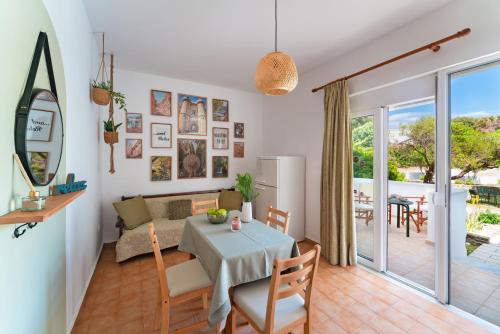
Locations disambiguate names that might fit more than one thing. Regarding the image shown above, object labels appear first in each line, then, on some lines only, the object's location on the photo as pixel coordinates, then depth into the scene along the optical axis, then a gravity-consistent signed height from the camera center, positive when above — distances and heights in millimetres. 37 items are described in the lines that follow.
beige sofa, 2943 -946
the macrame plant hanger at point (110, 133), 2898 +440
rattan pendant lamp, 1633 +712
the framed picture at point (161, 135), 3842 +554
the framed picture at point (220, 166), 4418 +6
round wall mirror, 987 +150
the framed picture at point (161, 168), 3863 -34
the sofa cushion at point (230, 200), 4070 -636
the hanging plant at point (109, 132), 2900 +453
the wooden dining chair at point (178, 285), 1568 -914
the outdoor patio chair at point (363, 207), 2914 -549
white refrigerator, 3516 -352
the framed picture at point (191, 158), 4074 +155
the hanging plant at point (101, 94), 2404 +801
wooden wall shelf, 802 -192
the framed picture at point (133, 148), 3664 +303
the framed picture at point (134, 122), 3666 +741
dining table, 1441 -654
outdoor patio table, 2993 -515
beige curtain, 2842 -209
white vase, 2274 -491
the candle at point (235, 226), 1992 -547
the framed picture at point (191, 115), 4051 +978
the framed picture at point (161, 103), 3828 +1133
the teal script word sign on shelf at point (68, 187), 1325 -139
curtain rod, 1867 +1136
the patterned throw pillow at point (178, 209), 3674 -730
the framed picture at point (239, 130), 4629 +775
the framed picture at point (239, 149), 4648 +361
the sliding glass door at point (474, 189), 1933 -205
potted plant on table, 2289 -330
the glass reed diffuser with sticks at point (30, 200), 908 -145
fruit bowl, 2162 -496
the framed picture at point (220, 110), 4383 +1142
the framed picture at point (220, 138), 4397 +570
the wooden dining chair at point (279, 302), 1276 -924
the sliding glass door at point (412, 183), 2477 -199
